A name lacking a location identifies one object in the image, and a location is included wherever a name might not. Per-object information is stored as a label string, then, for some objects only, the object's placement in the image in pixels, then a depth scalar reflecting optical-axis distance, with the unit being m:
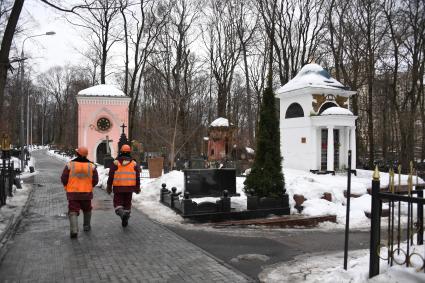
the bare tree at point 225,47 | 36.41
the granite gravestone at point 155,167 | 20.81
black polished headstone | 12.59
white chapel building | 19.09
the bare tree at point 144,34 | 33.38
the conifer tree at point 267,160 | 11.93
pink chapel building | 32.88
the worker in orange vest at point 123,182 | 9.10
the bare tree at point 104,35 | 33.12
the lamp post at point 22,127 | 21.70
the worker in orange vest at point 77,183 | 8.17
